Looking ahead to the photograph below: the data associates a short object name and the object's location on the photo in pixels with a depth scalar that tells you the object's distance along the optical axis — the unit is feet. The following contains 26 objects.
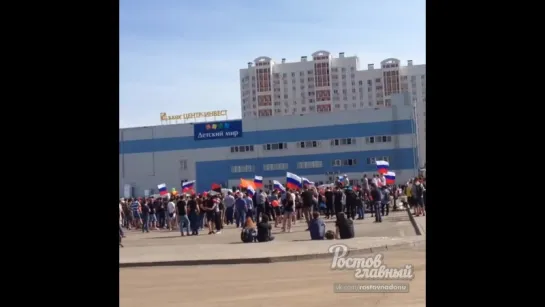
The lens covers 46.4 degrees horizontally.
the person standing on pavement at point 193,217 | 72.79
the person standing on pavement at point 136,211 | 96.32
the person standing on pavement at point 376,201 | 76.54
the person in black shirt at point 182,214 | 70.54
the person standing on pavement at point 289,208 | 66.85
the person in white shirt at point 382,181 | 101.76
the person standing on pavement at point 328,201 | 86.48
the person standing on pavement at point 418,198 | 78.51
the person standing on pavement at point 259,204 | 81.15
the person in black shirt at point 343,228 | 54.34
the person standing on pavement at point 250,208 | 80.54
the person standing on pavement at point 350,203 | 82.64
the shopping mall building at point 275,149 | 206.80
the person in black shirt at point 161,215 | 90.43
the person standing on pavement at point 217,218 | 75.41
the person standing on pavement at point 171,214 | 85.05
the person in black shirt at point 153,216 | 91.25
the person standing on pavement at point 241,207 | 79.30
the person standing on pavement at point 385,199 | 89.20
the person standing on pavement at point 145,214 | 89.85
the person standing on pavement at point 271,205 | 84.82
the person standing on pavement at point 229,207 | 82.84
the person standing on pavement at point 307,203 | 71.72
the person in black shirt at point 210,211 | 74.18
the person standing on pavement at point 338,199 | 81.00
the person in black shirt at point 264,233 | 56.49
